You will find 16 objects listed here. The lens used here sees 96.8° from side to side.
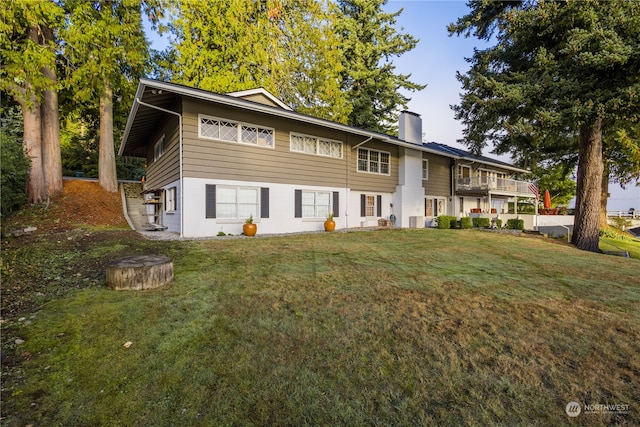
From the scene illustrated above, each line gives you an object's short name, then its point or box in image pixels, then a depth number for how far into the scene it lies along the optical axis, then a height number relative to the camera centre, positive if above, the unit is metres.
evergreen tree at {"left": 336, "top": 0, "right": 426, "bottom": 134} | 25.00 +13.54
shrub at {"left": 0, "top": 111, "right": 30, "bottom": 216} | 7.77 +1.25
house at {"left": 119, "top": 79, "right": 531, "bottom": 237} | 9.69 +2.04
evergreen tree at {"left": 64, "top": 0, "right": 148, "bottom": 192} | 12.10 +7.23
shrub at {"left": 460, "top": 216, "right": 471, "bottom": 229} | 17.11 -0.74
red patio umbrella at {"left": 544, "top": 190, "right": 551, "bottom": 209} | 20.62 +0.61
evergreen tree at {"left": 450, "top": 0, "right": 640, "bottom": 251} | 9.54 +5.09
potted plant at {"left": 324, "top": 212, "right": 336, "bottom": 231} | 12.56 -0.56
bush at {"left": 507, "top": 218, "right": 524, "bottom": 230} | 16.66 -0.80
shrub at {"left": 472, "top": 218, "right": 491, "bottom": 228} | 17.38 -0.70
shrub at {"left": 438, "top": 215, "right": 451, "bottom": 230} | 16.82 -0.66
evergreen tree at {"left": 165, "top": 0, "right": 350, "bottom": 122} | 18.05 +10.96
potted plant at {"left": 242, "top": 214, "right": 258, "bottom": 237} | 10.18 -0.61
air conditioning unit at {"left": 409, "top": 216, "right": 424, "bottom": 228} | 16.19 -0.60
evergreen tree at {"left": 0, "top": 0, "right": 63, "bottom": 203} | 10.40 +5.22
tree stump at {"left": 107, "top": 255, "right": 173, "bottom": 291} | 4.13 -0.92
